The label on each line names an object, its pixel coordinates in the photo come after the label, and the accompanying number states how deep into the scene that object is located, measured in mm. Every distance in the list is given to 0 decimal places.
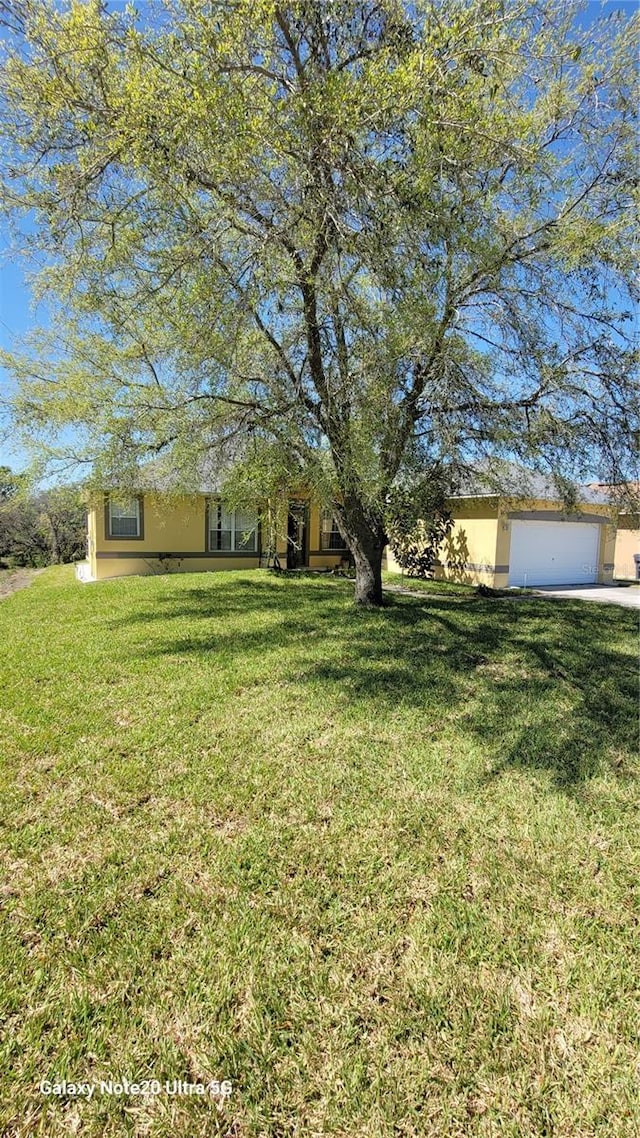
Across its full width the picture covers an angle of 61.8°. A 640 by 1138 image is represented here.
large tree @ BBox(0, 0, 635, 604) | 4258
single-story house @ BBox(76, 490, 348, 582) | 15344
